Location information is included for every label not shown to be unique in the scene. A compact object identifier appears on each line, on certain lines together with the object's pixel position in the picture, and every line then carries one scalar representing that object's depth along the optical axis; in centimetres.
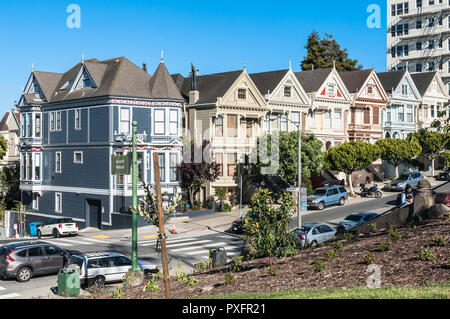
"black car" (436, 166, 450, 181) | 5794
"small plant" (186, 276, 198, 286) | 1727
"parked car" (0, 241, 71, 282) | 2347
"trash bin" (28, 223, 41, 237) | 4297
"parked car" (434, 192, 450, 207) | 3519
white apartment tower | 8044
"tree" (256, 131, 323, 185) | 4499
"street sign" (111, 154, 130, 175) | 2102
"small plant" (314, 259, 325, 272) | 1539
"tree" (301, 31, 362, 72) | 8969
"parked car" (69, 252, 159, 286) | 2172
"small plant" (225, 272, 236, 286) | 1588
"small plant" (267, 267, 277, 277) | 1611
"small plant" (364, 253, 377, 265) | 1517
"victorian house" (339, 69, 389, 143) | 5939
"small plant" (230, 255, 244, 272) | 1826
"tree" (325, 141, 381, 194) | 4919
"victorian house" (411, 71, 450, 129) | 6850
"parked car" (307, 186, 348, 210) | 4445
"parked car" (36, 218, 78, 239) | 3953
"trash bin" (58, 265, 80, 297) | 1952
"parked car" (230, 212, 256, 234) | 3628
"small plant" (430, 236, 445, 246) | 1580
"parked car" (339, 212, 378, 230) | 3192
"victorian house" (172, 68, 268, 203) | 4834
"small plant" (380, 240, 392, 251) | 1642
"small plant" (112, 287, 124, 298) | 1706
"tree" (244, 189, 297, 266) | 1742
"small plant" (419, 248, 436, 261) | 1448
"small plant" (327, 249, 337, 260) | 1661
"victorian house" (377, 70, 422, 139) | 6372
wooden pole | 1308
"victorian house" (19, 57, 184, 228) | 4394
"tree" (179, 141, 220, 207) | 4525
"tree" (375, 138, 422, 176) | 5528
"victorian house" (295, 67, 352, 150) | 5616
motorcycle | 4978
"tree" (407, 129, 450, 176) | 5916
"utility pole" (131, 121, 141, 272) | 2022
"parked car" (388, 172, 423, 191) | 5212
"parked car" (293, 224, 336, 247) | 2793
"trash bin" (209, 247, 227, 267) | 2308
